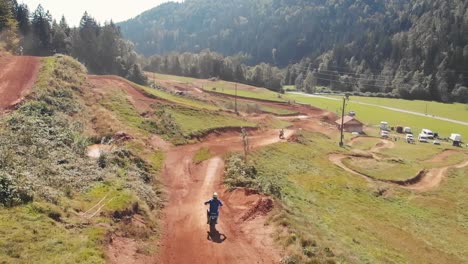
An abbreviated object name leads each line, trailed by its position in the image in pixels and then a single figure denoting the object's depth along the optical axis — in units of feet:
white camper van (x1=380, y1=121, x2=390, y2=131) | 387.14
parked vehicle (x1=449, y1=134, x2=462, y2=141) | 335.86
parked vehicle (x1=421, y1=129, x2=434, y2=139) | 355.97
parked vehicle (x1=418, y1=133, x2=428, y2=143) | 343.87
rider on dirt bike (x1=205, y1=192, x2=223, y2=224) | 82.23
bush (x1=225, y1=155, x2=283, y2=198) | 113.60
